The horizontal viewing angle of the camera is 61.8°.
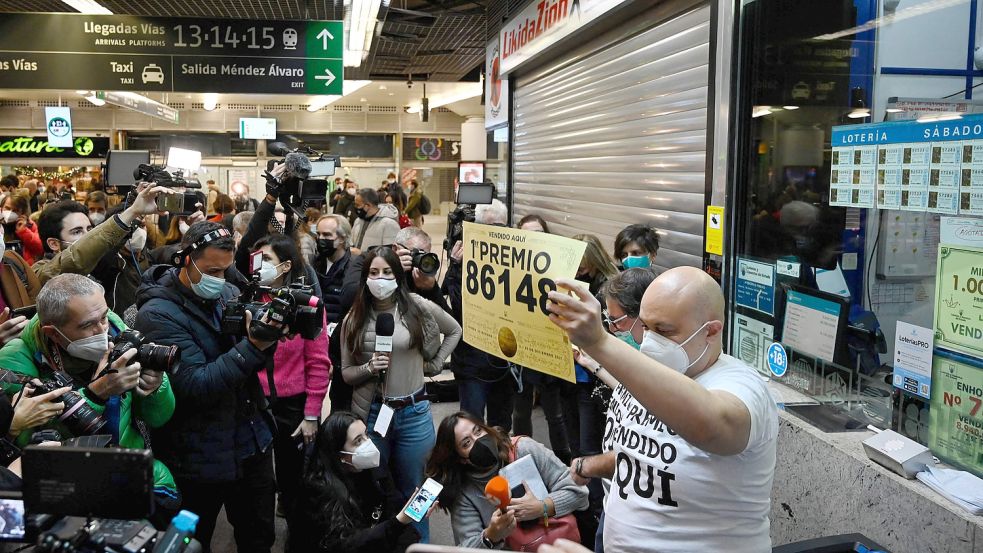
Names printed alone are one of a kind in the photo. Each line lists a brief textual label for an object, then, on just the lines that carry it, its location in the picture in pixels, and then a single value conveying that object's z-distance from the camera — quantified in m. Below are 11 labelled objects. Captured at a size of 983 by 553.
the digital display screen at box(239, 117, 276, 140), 20.78
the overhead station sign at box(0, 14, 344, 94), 7.30
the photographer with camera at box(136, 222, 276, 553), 3.20
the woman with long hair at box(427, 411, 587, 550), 3.29
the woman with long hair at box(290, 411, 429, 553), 3.49
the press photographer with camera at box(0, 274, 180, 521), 2.64
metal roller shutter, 4.74
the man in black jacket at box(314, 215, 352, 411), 5.19
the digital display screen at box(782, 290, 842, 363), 3.53
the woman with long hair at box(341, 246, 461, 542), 4.06
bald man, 1.84
